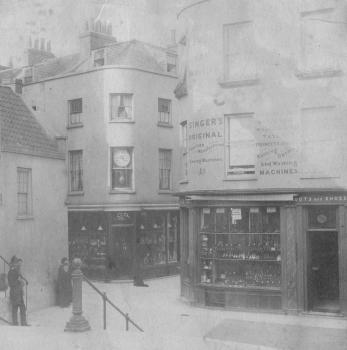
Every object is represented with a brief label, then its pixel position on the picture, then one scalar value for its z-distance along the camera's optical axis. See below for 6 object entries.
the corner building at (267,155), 16.86
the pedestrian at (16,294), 16.00
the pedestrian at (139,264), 23.45
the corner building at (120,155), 25.81
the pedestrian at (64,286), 19.81
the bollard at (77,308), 13.05
